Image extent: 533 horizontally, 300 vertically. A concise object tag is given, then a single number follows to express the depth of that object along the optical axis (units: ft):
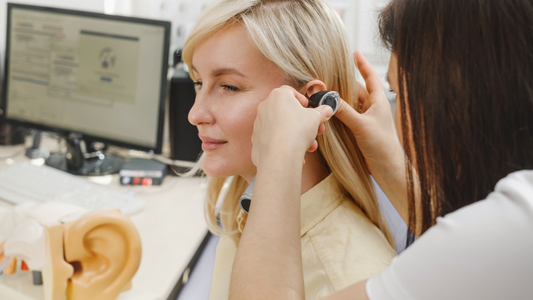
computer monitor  4.57
